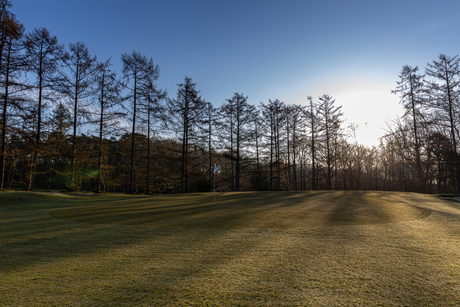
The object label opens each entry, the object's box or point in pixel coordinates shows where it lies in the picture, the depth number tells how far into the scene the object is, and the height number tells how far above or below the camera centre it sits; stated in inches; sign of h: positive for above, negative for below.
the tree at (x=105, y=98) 885.2 +298.9
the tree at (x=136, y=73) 956.0 +436.2
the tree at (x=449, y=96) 927.0 +319.8
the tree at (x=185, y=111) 1116.5 +310.9
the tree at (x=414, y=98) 1004.6 +341.2
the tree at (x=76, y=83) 812.5 +336.3
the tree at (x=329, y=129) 1177.4 +229.2
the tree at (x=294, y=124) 1275.8 +278.5
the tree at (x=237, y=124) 1246.9 +271.6
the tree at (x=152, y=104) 984.3 +304.6
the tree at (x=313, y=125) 1196.5 +256.9
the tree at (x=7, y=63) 653.7 +332.2
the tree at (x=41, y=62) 732.0 +377.7
